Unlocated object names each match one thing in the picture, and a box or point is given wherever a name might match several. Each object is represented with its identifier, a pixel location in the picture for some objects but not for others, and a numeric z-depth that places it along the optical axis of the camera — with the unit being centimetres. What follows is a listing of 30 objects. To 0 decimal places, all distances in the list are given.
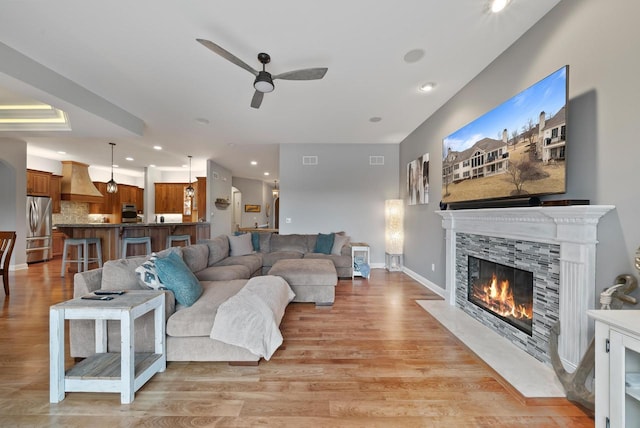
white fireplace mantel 166
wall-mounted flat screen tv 186
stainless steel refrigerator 598
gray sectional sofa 197
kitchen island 527
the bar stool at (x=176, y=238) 602
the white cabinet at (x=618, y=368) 112
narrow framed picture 1084
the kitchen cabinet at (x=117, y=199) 855
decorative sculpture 147
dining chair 362
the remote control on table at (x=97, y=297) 173
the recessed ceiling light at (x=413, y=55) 255
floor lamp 534
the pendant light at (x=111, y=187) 643
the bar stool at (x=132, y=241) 521
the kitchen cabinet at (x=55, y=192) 704
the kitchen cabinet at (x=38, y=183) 642
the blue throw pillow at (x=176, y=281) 213
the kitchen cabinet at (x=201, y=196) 862
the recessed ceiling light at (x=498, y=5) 198
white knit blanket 194
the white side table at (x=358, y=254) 498
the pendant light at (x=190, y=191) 810
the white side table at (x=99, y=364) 157
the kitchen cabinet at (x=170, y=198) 923
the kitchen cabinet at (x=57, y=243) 698
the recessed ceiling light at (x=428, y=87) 319
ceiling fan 242
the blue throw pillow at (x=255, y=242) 523
